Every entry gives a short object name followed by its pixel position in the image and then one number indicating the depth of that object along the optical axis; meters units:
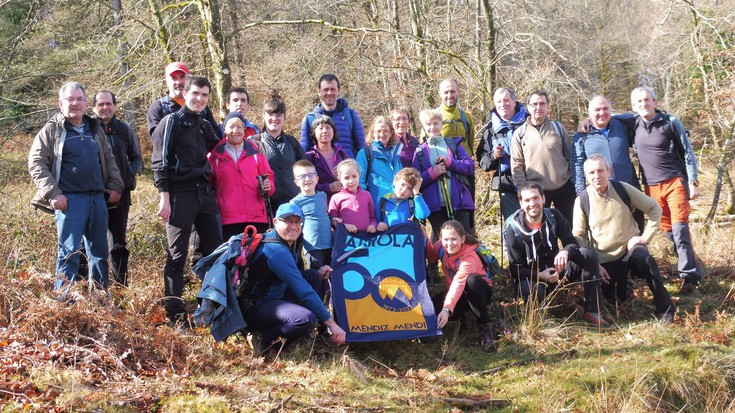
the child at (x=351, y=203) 5.96
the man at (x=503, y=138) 6.88
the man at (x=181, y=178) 5.45
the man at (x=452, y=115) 6.89
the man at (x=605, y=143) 6.64
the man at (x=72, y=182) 5.27
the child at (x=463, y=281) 5.54
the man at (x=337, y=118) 6.61
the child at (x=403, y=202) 6.00
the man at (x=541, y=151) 6.59
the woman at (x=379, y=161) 6.38
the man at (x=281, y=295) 4.99
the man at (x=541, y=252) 5.87
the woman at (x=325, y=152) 6.32
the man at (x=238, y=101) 6.53
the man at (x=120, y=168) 6.16
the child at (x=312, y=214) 5.75
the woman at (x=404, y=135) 6.57
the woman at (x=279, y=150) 6.29
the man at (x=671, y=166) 6.68
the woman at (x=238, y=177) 5.91
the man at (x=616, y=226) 6.06
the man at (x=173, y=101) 5.90
